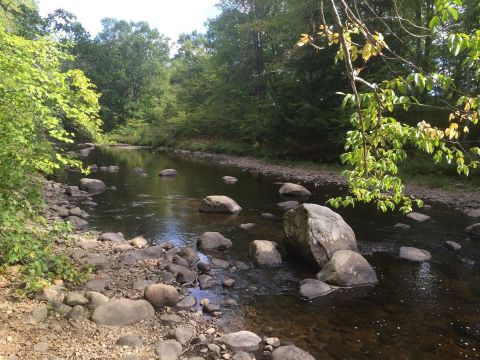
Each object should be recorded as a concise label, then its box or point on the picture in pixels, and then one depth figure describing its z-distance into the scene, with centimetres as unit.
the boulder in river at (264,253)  890
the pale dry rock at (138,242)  980
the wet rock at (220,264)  866
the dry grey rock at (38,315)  549
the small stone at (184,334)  561
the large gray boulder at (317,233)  873
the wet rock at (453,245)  981
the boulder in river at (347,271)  787
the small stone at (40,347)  488
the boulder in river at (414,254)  918
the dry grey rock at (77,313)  582
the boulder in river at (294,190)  1623
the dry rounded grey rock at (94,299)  624
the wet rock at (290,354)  528
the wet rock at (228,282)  772
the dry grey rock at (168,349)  517
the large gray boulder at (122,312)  592
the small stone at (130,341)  535
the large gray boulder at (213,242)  986
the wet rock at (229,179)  1928
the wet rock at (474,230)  1089
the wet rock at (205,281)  764
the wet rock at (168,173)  2101
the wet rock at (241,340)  558
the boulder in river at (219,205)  1321
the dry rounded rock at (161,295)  673
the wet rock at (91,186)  1651
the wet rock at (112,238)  992
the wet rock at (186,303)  676
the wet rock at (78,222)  1114
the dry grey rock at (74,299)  615
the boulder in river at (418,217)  1244
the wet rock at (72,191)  1545
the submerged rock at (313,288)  740
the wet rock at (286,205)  1393
